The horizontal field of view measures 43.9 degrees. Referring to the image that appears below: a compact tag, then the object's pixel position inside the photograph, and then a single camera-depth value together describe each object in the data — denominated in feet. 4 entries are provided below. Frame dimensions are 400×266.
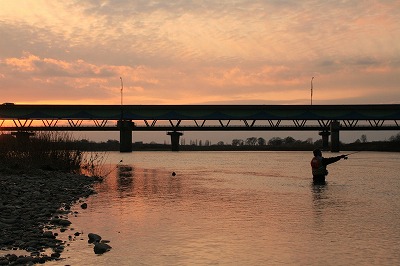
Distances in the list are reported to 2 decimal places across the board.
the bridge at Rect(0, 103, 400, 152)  364.58
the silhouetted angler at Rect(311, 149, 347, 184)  84.49
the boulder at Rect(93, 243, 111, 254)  34.14
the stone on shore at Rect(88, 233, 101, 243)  37.49
